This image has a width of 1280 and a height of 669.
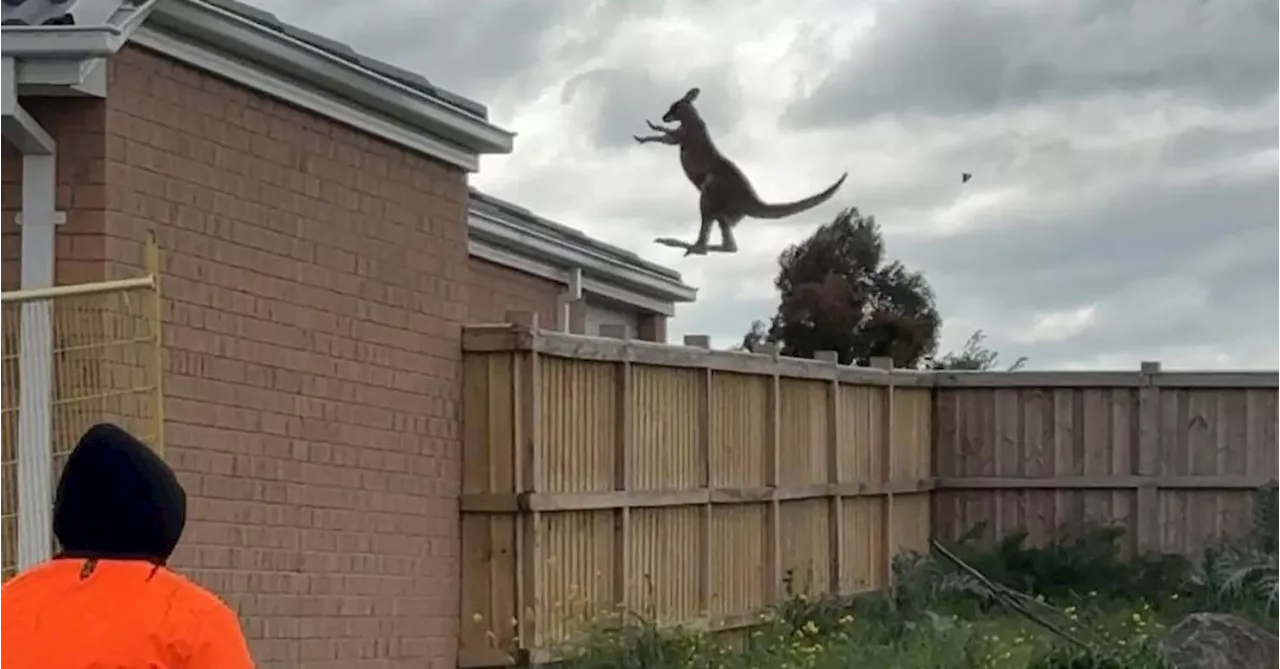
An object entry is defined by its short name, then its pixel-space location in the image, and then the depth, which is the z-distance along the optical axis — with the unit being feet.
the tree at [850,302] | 113.91
